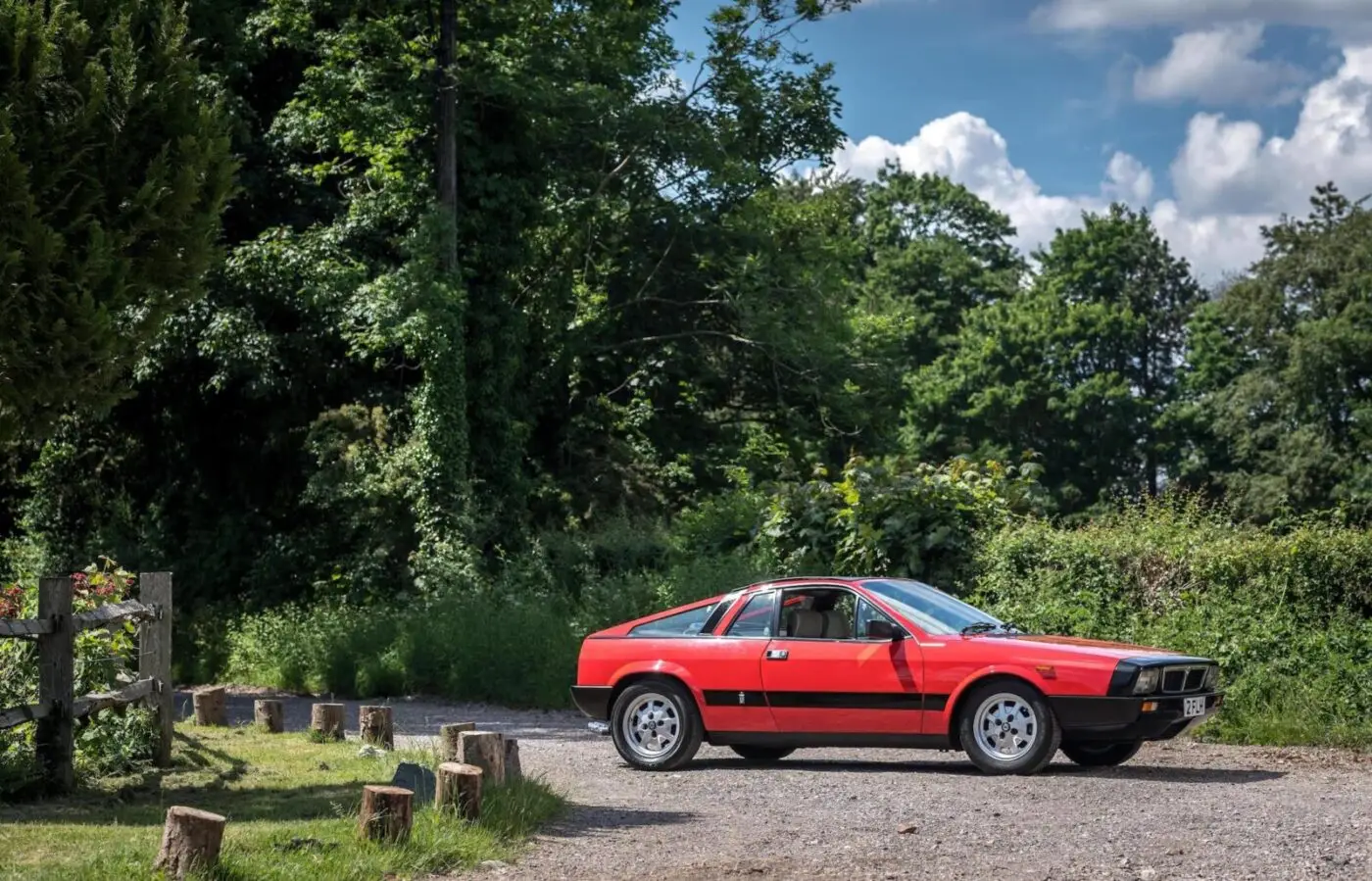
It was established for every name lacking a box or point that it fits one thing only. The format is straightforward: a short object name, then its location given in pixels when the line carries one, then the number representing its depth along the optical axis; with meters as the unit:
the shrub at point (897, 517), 20.77
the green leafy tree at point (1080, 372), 59.12
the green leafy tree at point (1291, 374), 50.59
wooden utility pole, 30.18
